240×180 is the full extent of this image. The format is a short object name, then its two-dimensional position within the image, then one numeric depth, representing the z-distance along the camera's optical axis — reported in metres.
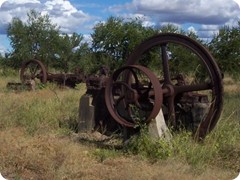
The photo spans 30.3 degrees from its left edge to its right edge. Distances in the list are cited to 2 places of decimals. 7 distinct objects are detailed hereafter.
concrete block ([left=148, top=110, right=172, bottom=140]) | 6.79
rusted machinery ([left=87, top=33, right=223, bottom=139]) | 7.16
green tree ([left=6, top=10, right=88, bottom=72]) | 28.01
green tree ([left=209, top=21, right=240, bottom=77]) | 19.67
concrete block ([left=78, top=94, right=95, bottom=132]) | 8.72
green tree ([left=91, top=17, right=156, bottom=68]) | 22.03
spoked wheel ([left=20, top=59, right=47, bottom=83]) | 17.91
